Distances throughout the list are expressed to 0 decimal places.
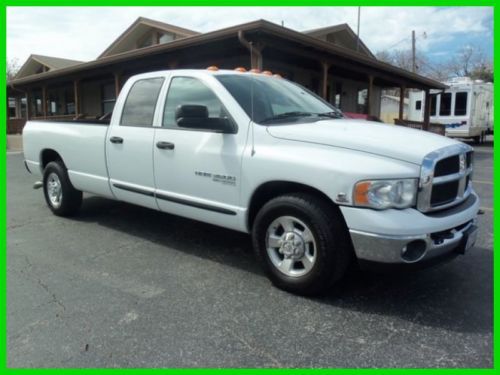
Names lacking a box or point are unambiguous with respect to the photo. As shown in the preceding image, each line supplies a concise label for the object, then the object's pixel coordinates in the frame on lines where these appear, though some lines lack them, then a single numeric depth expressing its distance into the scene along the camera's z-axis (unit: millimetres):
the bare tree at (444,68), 53688
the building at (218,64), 11551
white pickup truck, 3090
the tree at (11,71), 52894
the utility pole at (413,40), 38869
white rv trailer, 21766
